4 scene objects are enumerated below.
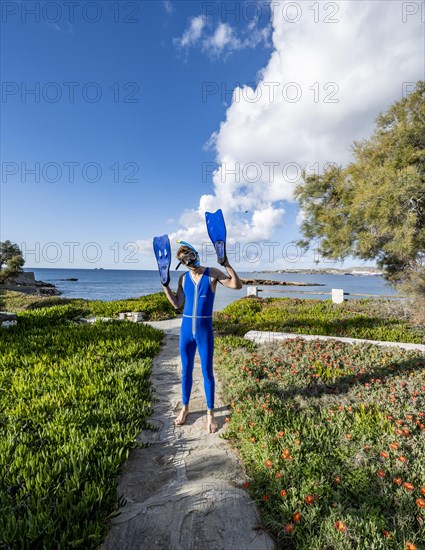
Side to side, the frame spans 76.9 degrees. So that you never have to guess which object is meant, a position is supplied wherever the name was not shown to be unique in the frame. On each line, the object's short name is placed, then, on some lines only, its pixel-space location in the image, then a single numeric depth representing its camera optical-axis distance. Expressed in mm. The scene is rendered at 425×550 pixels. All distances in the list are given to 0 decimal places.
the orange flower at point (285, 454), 2648
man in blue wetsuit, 3754
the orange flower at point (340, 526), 1927
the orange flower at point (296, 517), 2068
